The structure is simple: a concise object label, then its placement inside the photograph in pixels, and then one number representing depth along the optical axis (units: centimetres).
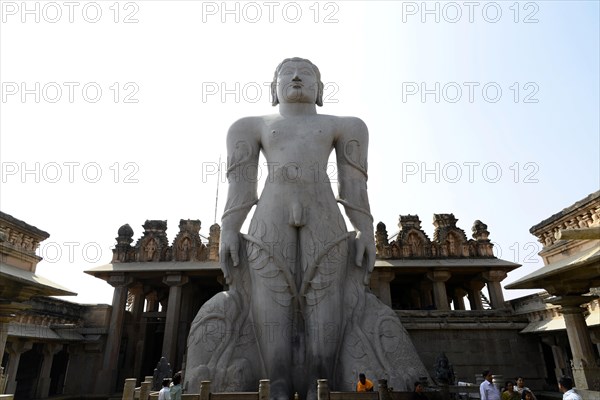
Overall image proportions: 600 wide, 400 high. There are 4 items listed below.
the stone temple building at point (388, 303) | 809
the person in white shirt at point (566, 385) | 535
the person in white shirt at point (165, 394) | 642
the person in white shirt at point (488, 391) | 642
